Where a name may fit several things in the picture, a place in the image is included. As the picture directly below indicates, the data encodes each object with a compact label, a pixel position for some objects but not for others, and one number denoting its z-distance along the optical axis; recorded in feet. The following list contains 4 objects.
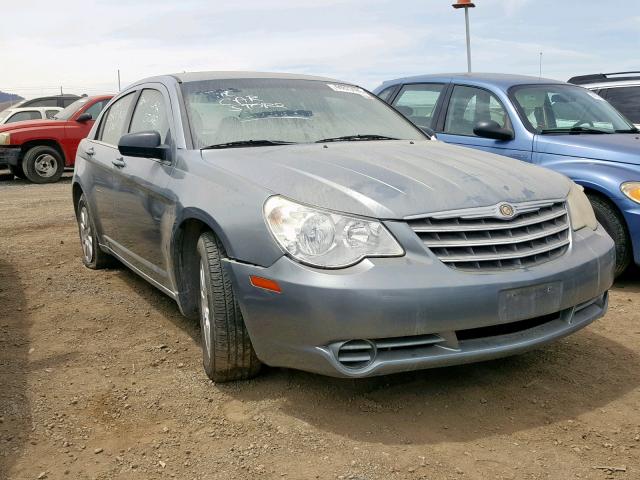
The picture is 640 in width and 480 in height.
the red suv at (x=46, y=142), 43.68
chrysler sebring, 9.43
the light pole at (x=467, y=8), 50.03
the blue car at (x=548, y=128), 17.13
